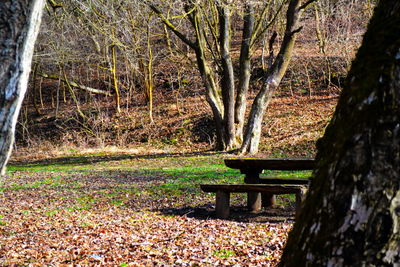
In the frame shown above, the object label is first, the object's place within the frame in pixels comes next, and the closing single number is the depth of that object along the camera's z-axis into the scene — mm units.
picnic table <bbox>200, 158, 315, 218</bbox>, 7504
